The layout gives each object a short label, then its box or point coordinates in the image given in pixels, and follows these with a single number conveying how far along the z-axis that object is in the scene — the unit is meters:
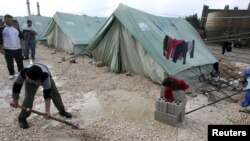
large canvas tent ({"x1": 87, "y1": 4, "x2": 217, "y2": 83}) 6.04
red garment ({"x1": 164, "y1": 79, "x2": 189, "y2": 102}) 3.86
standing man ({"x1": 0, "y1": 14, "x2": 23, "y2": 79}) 5.71
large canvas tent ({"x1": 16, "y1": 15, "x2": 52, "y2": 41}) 15.20
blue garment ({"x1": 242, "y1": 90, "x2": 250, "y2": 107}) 4.57
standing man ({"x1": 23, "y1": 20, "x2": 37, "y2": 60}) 8.40
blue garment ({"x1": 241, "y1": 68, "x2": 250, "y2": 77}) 4.60
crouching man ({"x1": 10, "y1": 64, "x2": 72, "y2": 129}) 2.87
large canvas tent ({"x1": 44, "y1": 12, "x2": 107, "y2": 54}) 10.38
